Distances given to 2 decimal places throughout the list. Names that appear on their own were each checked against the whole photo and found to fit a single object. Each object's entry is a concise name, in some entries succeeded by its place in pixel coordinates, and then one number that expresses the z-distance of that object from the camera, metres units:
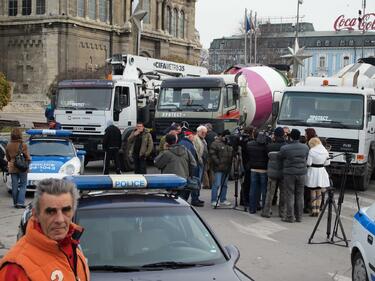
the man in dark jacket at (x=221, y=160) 12.29
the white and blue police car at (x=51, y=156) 13.08
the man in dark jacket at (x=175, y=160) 10.69
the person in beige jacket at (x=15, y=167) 11.63
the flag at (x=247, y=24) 53.41
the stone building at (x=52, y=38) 62.59
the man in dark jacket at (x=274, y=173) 11.16
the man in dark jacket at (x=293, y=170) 10.80
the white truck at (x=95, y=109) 18.44
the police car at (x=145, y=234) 4.41
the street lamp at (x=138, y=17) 38.11
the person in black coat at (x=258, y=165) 11.54
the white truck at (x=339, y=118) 14.70
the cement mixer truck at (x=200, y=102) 18.09
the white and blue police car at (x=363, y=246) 5.81
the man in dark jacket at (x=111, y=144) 16.61
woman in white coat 11.50
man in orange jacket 2.70
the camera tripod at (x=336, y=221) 9.09
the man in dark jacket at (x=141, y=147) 15.48
